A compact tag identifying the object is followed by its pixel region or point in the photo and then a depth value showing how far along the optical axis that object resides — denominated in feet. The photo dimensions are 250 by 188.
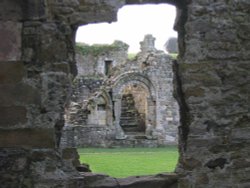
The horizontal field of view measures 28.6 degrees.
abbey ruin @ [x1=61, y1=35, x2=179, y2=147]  79.36
